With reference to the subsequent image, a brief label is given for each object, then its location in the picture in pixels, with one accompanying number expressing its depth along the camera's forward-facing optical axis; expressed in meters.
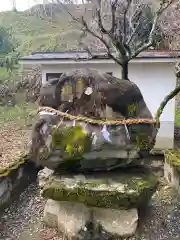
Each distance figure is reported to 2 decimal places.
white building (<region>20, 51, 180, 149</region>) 8.93
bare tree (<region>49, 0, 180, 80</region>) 6.22
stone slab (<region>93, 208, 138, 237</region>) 3.94
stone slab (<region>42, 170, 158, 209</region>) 3.84
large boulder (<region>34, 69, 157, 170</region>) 3.78
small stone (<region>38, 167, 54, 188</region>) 4.28
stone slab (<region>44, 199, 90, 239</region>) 4.00
